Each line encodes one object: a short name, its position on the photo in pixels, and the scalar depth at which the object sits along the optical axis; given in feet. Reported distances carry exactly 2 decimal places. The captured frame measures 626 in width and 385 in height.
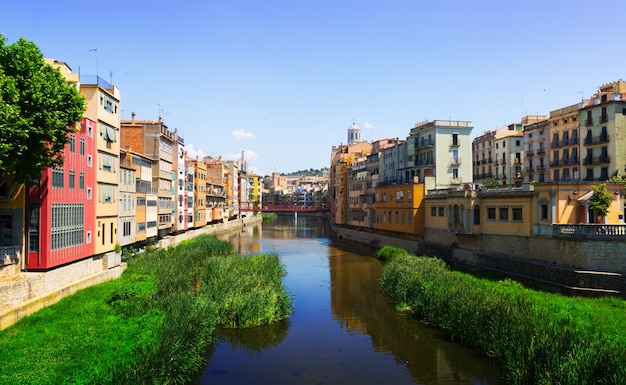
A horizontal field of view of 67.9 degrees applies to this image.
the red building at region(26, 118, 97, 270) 92.94
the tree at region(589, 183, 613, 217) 111.24
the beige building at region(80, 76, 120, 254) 116.67
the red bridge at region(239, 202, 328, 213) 447.83
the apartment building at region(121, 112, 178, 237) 184.14
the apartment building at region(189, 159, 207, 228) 265.34
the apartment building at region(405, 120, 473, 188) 202.90
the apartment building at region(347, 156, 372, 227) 263.49
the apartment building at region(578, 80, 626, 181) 174.91
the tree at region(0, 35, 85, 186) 74.38
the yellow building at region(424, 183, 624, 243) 116.06
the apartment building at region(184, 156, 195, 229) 240.73
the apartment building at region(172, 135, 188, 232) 216.00
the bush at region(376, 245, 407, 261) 175.18
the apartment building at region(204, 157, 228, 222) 317.83
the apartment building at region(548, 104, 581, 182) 193.77
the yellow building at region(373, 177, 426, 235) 190.60
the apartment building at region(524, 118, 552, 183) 217.15
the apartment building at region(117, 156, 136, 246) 137.08
